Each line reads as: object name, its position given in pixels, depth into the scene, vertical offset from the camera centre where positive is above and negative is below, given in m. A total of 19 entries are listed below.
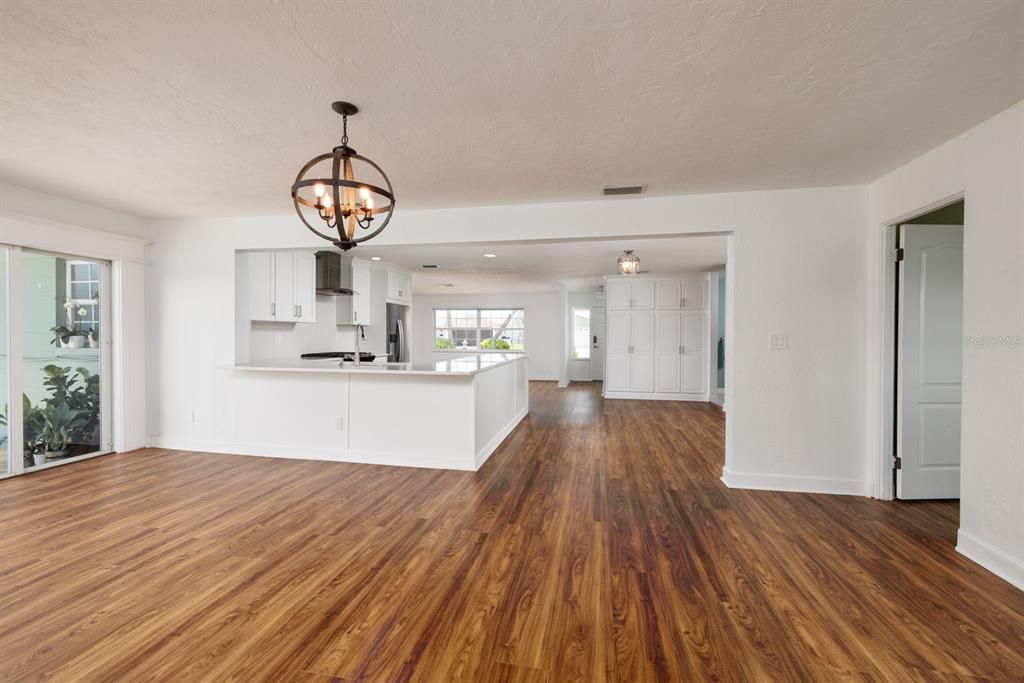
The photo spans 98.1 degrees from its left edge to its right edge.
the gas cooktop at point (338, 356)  5.64 -0.27
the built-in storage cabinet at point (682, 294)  7.96 +0.77
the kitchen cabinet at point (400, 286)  7.24 +0.85
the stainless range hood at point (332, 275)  5.79 +0.82
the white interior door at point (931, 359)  3.17 -0.15
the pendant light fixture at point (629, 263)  5.63 +0.94
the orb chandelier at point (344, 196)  1.92 +0.64
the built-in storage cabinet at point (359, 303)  6.39 +0.49
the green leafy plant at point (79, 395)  3.98 -0.55
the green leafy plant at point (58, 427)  3.93 -0.83
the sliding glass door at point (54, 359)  3.63 -0.21
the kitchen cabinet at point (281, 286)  4.75 +0.56
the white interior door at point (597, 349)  10.85 -0.30
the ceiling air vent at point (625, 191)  3.42 +1.14
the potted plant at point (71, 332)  4.03 +0.03
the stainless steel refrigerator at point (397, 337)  7.31 -0.01
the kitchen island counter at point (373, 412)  3.99 -0.72
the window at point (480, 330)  11.24 +0.17
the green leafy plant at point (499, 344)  11.17 -0.19
